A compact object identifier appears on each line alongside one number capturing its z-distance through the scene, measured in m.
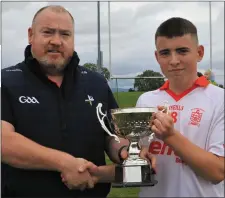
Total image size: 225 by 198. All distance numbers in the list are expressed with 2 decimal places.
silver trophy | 1.75
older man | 1.96
